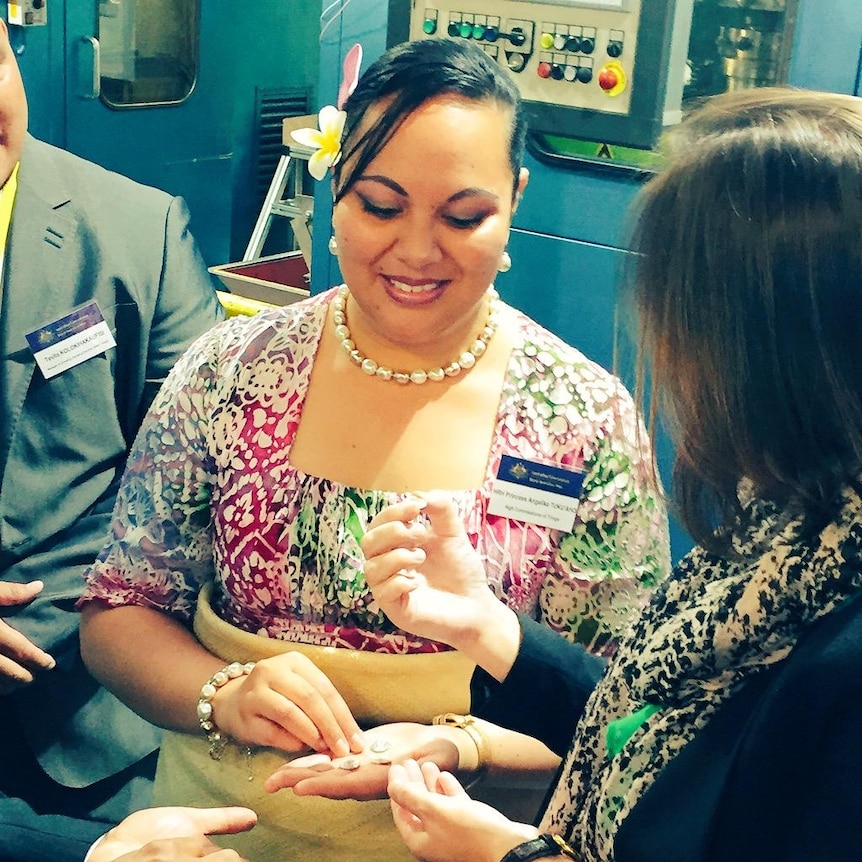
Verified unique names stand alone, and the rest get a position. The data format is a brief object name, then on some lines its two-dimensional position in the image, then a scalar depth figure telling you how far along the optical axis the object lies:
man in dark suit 1.98
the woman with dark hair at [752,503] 0.90
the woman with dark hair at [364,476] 1.43
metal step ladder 3.55
